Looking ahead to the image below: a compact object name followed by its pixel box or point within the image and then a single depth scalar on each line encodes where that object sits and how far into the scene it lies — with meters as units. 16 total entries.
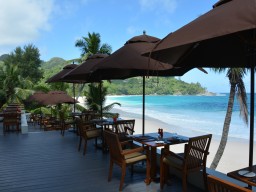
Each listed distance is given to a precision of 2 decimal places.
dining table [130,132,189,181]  3.16
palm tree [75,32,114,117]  16.30
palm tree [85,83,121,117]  13.13
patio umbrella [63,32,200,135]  3.27
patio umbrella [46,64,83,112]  7.31
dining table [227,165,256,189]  1.84
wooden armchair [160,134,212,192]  2.80
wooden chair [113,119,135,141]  4.74
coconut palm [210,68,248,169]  7.97
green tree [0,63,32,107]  14.90
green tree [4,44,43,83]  28.03
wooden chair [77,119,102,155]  4.79
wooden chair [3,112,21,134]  7.27
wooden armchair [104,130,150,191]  3.09
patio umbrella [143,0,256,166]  1.37
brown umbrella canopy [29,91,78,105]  8.50
